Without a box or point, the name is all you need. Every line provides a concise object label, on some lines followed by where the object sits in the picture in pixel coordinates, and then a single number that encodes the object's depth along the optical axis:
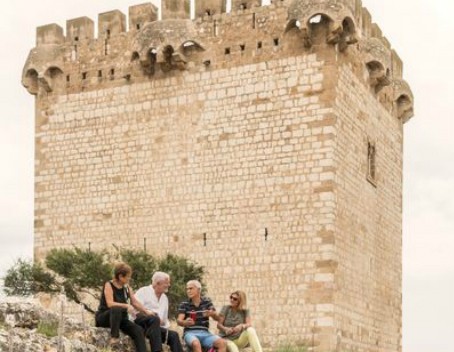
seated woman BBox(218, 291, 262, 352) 12.31
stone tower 18.83
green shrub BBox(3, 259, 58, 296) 19.89
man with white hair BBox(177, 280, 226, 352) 11.89
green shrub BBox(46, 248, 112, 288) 19.02
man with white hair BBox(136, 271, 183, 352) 11.72
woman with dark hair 10.97
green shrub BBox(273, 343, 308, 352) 16.59
